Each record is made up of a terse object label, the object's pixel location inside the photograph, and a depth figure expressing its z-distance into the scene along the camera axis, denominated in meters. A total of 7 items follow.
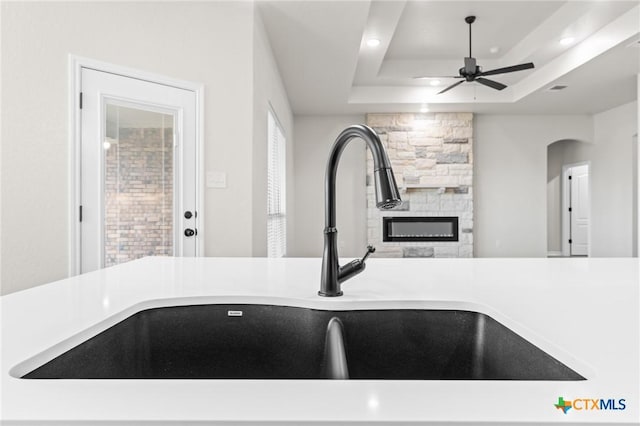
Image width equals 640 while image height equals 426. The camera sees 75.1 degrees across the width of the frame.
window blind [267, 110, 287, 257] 4.32
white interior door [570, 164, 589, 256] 8.32
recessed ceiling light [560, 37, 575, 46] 4.29
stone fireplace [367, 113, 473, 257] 6.68
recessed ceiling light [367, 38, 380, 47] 4.22
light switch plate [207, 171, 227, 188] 2.93
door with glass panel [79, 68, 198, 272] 2.56
